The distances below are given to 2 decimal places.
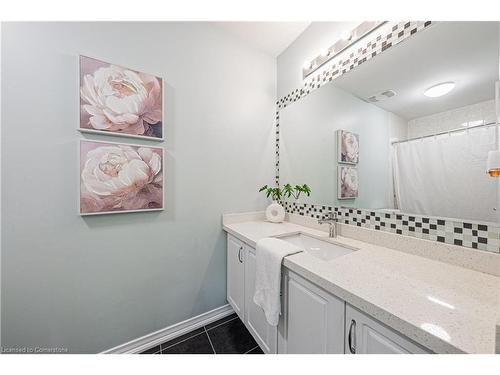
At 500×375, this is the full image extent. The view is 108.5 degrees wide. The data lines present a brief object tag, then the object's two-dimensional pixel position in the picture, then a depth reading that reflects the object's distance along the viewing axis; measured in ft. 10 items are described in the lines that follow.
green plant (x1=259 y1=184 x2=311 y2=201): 5.11
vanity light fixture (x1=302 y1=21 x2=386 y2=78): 3.51
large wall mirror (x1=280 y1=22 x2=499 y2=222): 2.42
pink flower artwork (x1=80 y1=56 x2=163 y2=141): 3.32
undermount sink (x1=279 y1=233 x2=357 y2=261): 3.62
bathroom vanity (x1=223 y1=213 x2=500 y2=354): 1.48
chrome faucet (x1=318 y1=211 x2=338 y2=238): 3.92
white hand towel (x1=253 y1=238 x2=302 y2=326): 2.88
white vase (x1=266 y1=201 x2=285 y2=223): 5.26
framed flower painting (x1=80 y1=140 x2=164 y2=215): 3.32
